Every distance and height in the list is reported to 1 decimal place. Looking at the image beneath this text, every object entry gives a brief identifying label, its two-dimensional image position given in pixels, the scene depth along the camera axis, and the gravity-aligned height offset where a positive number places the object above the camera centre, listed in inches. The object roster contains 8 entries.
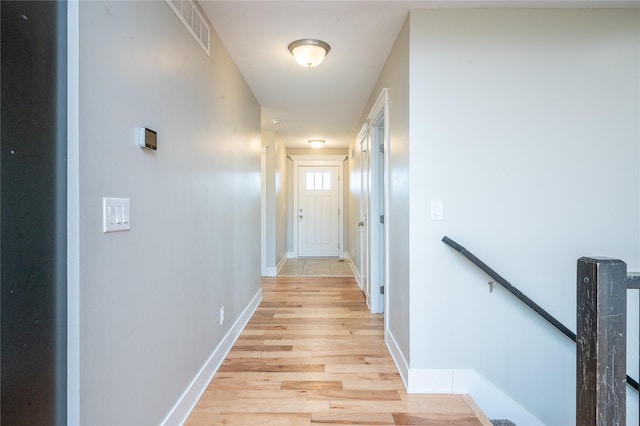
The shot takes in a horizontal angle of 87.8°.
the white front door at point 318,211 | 287.7 +1.1
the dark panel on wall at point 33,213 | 34.8 -0.1
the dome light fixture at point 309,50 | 97.3 +48.2
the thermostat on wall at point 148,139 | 54.9 +12.4
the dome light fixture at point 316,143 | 244.7 +52.0
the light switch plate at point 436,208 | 82.6 +1.1
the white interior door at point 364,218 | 153.0 -3.0
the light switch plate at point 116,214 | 46.0 -0.3
